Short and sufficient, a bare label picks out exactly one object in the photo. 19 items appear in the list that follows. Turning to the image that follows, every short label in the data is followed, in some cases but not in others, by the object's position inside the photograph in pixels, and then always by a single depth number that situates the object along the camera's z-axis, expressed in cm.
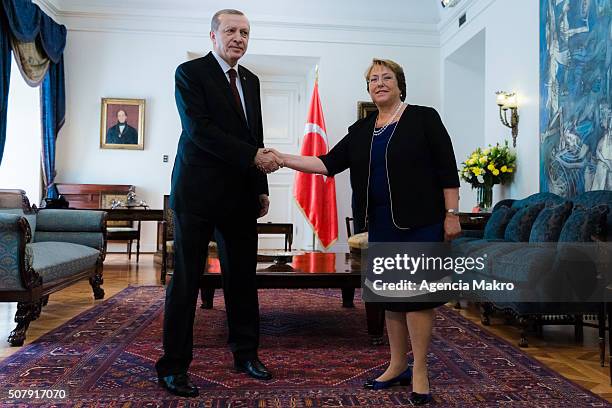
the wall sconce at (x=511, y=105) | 531
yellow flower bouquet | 533
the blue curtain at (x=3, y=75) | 529
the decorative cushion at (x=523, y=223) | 369
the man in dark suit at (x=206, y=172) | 196
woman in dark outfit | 189
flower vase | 547
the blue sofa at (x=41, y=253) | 263
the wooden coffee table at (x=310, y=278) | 276
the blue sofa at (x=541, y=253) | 279
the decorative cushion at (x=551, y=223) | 315
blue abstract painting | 382
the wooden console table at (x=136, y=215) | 567
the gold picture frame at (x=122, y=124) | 715
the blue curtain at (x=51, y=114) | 663
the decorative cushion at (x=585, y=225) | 280
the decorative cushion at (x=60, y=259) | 294
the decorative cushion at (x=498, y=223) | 423
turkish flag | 675
